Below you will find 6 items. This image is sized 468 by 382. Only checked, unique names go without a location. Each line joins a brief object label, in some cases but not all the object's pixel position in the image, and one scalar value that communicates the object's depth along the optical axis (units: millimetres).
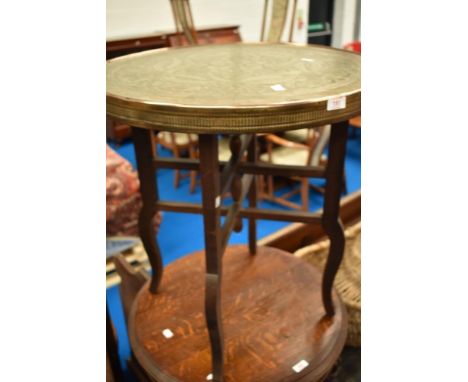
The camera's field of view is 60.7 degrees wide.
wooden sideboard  3426
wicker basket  1518
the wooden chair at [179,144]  2882
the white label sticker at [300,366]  1004
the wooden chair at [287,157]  2656
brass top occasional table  702
